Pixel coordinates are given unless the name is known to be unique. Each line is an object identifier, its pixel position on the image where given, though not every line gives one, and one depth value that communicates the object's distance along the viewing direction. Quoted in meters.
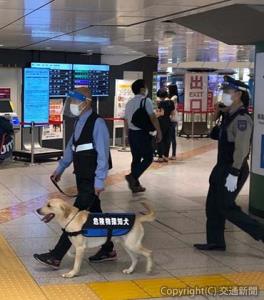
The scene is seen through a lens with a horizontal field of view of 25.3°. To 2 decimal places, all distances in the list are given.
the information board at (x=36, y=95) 12.76
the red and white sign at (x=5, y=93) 13.72
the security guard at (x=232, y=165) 5.54
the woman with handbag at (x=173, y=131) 13.84
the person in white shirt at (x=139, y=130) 9.24
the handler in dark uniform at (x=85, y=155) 5.22
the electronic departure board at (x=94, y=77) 15.19
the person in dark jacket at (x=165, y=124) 13.47
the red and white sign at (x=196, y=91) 21.19
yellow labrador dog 5.05
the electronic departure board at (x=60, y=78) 14.49
